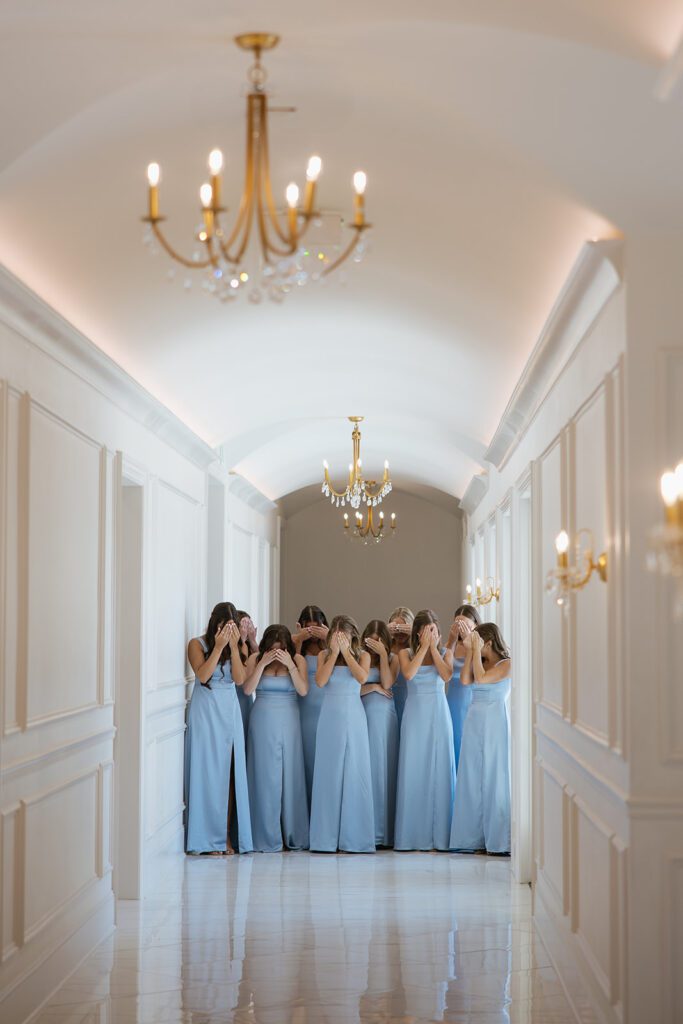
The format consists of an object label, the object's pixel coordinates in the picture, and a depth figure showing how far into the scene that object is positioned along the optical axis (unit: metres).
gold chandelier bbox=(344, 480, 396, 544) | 18.98
